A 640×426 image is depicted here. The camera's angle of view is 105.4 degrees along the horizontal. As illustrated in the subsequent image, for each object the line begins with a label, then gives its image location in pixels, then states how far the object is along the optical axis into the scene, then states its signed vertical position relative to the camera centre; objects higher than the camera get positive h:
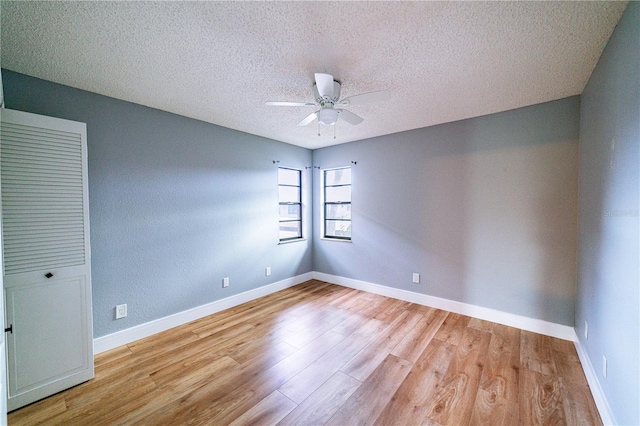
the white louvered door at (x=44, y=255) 1.75 -0.40
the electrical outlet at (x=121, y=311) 2.53 -1.12
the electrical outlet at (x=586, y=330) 2.09 -1.07
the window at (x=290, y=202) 4.40 +0.06
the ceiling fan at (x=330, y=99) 1.89 +0.89
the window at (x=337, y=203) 4.48 +0.05
